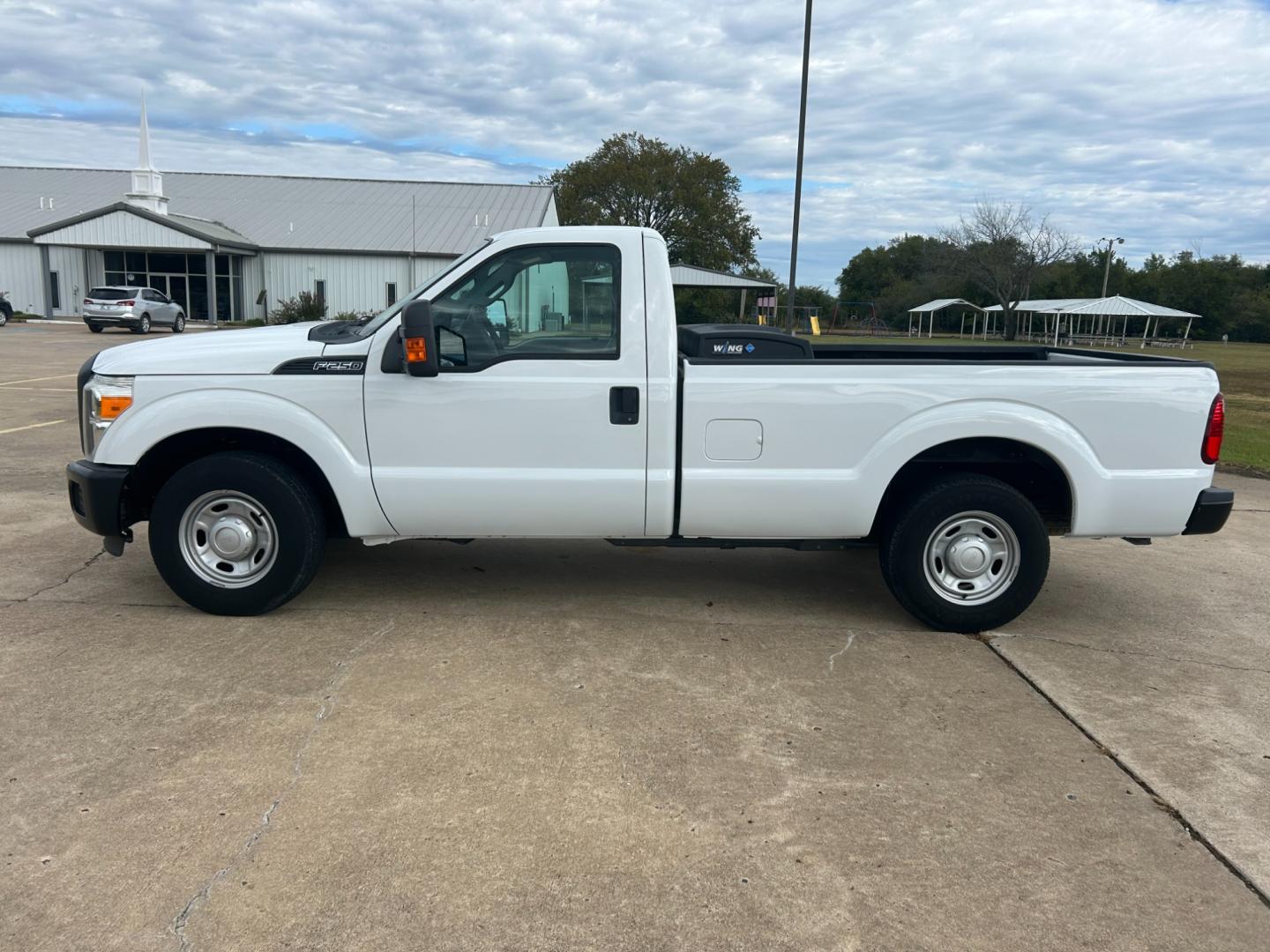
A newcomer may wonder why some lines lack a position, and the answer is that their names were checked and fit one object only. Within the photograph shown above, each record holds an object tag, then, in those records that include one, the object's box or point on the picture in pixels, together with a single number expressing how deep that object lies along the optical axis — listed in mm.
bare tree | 59094
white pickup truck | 4883
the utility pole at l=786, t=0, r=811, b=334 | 15602
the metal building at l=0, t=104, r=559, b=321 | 39312
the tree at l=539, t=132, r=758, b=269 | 65812
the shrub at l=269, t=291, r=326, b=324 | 36344
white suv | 32125
